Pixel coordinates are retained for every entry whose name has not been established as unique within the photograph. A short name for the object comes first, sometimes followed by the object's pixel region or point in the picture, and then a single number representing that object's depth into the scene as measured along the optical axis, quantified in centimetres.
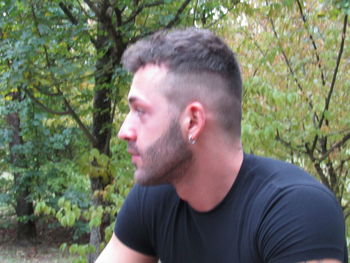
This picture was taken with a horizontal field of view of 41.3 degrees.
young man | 132
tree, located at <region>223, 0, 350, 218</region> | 296
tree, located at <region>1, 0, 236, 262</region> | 388
